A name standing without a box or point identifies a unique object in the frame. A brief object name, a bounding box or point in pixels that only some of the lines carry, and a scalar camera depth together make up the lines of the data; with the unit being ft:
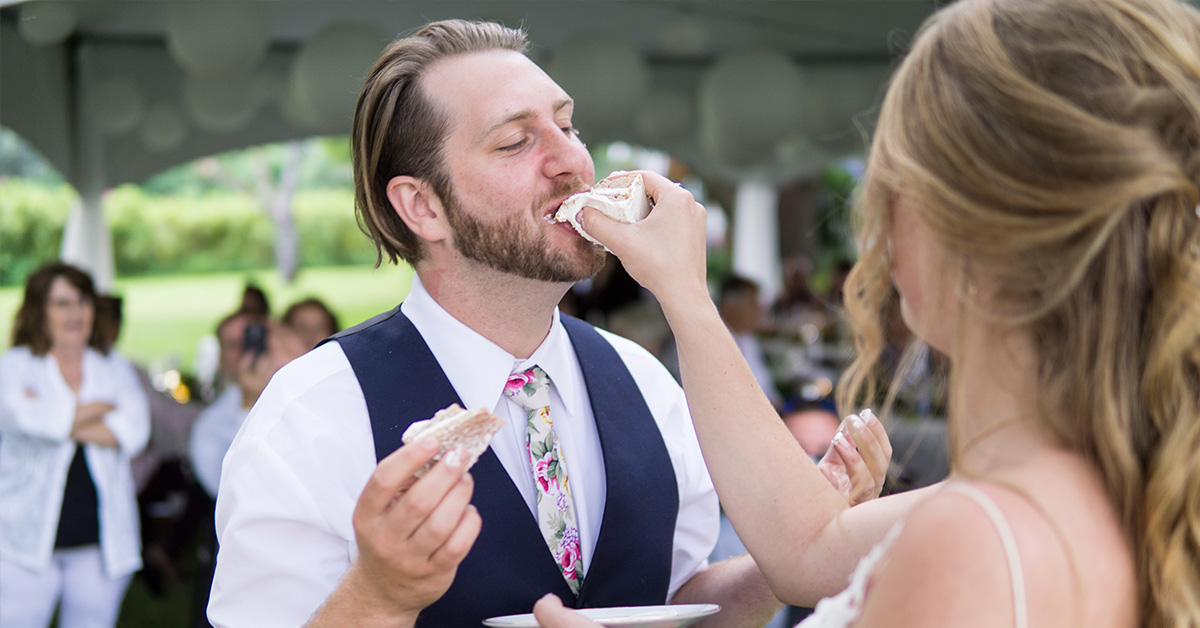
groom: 4.88
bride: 3.06
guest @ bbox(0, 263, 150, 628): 13.51
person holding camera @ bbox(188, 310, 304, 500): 13.87
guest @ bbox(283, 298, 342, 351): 17.41
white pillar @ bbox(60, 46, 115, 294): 23.73
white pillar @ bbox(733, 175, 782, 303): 39.55
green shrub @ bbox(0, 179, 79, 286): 20.22
